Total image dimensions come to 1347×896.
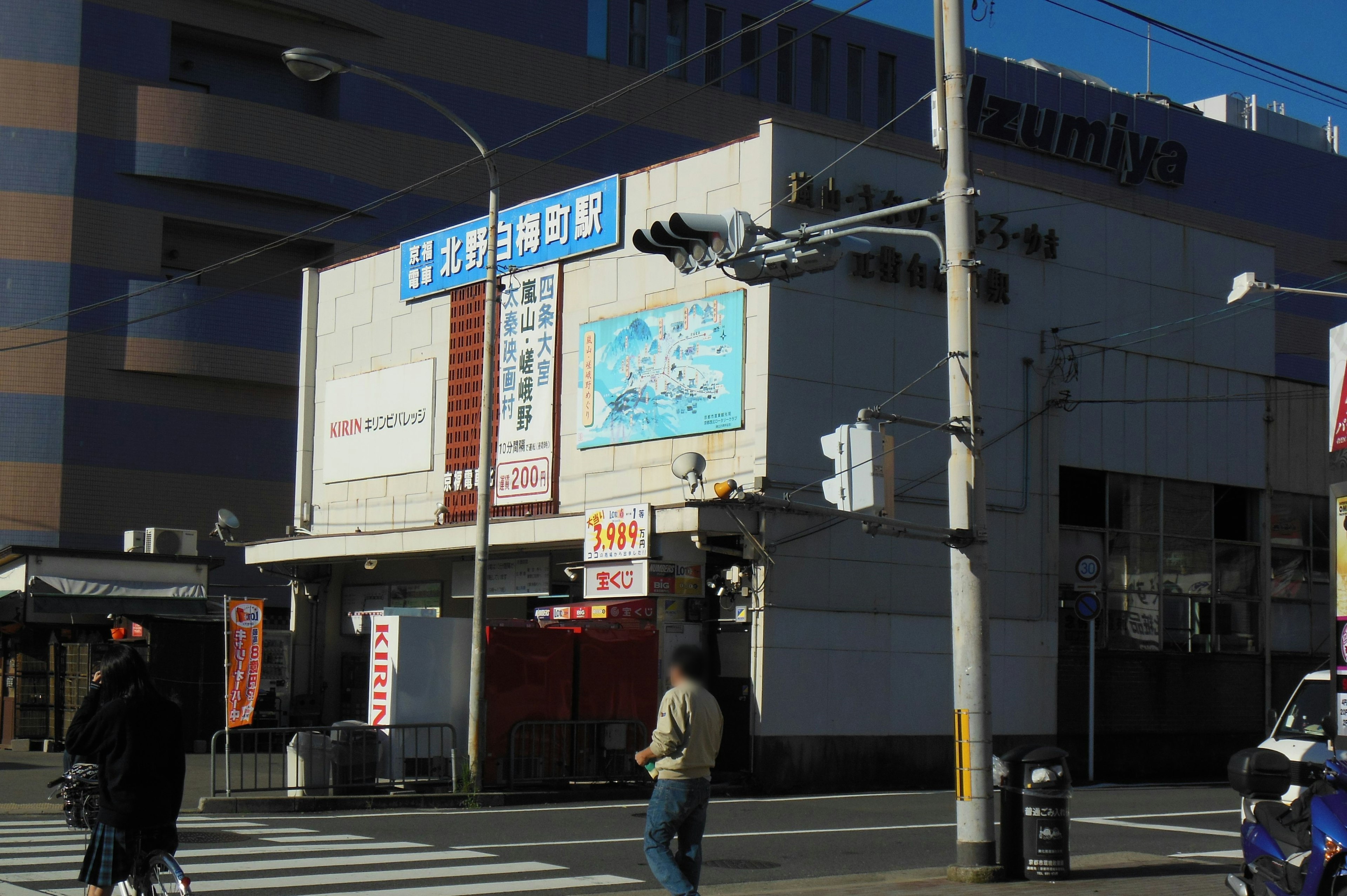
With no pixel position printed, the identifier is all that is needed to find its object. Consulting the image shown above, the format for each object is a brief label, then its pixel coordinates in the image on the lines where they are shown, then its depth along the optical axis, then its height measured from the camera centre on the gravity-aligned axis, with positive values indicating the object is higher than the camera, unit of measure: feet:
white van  60.80 -4.15
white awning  96.78 +1.25
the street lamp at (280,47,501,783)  66.23 +6.13
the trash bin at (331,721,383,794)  64.95 -6.25
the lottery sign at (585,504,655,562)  73.15 +4.10
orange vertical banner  68.49 -2.35
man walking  31.63 -3.53
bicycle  25.89 -4.76
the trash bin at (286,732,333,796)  63.67 -6.53
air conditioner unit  103.55 +4.58
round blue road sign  82.33 +0.85
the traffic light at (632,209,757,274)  45.03 +11.44
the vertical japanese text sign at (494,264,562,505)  84.94 +13.08
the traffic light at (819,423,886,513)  41.63 +4.20
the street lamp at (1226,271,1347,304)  61.98 +14.19
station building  75.15 +8.56
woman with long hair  26.61 -2.89
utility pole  39.99 +2.49
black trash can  39.99 -5.29
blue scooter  27.37 -3.98
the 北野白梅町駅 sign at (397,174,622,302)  83.82 +22.11
